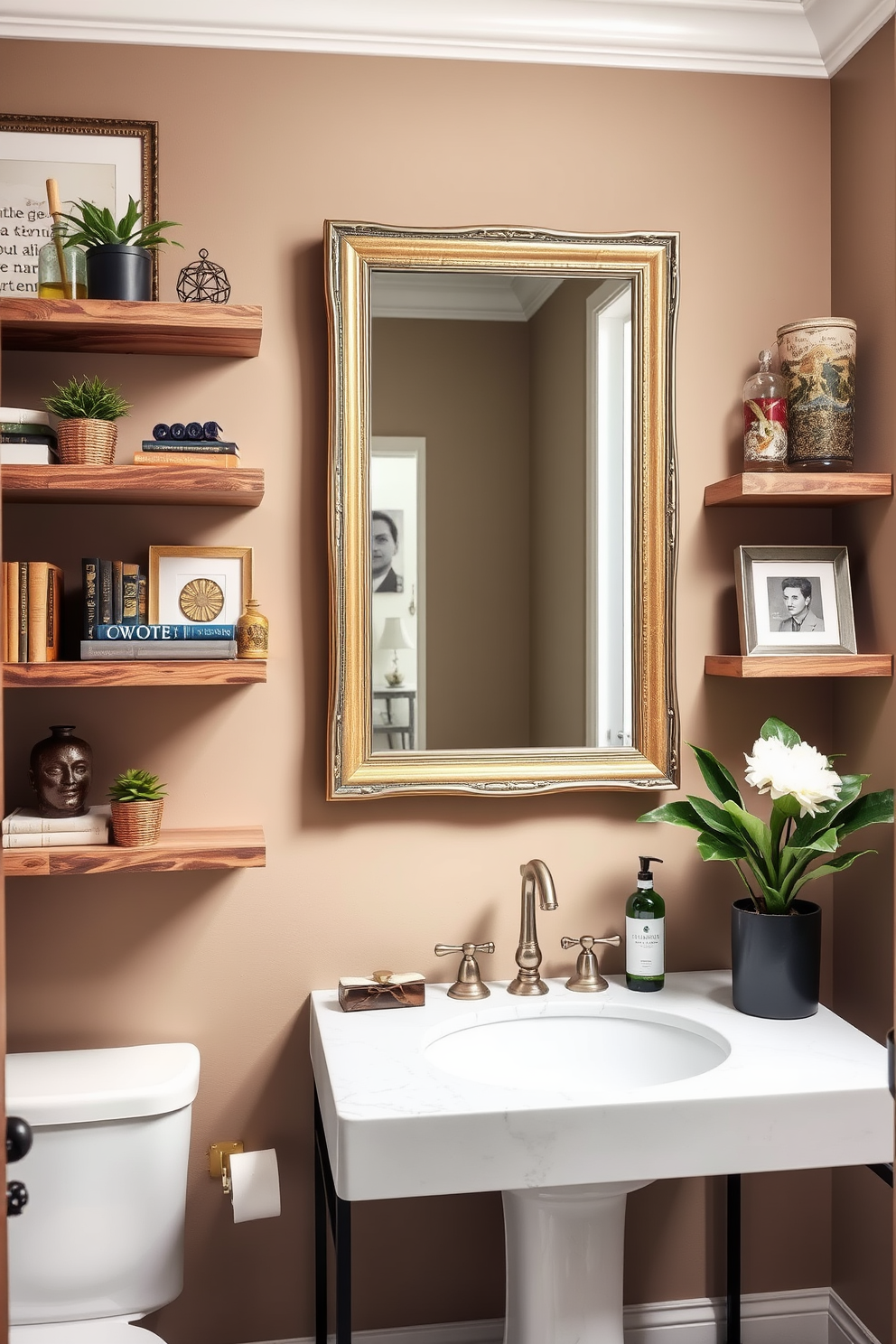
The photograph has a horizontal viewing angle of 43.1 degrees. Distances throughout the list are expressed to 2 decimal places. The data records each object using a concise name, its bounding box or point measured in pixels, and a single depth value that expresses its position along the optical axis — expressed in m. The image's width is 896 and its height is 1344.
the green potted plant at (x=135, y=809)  1.75
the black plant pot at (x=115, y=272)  1.72
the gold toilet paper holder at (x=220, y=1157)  1.91
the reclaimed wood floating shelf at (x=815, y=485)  1.87
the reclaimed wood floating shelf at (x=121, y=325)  1.69
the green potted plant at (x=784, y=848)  1.77
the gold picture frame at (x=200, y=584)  1.86
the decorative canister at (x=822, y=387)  1.90
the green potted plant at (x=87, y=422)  1.72
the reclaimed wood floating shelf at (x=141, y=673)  1.70
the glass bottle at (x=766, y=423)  1.93
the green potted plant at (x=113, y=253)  1.72
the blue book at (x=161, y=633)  1.75
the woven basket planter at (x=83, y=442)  1.71
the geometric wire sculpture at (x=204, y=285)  1.84
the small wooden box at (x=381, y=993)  1.84
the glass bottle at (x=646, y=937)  1.92
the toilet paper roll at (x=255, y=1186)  1.82
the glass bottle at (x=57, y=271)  1.74
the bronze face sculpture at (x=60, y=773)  1.77
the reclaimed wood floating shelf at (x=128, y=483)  1.68
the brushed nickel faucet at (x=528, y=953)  1.91
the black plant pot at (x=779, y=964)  1.79
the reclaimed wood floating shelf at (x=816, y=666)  1.89
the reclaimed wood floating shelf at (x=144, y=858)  1.71
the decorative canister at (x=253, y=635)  1.80
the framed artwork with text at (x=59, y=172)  1.83
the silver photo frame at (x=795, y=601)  1.96
